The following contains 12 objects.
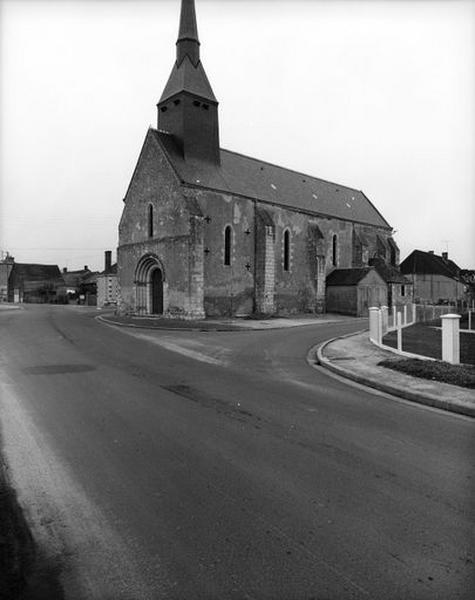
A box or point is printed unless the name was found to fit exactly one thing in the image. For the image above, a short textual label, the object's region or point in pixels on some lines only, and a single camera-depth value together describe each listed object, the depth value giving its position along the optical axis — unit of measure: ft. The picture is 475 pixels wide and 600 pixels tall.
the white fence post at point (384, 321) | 63.15
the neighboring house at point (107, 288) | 176.35
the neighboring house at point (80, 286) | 241.14
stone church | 91.86
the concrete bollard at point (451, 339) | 35.19
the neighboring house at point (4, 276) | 276.82
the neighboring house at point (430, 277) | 207.72
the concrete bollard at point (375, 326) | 50.66
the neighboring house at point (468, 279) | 234.15
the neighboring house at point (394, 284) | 134.21
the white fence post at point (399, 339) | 42.28
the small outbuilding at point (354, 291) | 117.70
